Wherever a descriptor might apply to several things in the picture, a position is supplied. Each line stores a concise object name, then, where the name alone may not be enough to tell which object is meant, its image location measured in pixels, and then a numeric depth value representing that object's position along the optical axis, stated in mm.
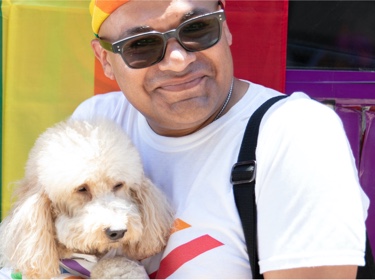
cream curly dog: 1752
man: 1542
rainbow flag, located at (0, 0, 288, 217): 2596
